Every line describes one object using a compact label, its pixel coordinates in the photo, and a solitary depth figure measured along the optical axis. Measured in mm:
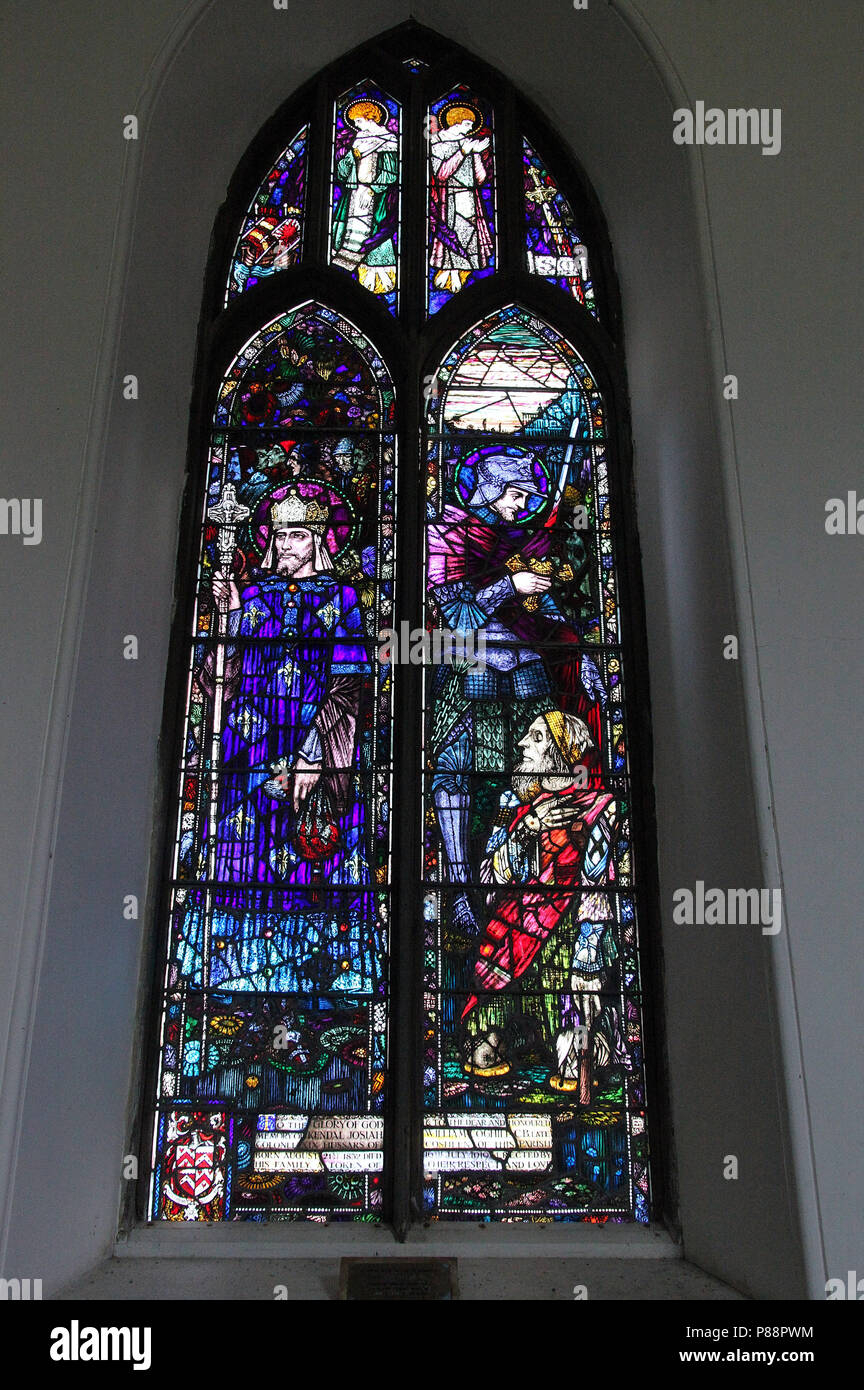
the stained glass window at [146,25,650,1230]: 2770
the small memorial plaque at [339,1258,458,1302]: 2340
